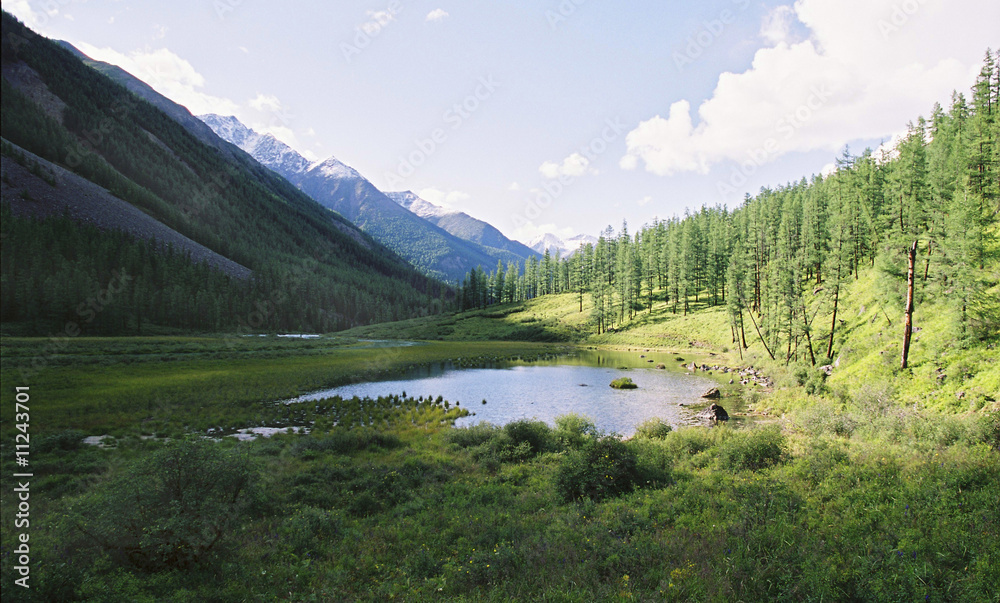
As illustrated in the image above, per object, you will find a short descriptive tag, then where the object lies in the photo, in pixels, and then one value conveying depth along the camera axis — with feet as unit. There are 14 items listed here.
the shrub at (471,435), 79.82
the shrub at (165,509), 28.43
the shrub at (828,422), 71.51
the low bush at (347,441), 70.95
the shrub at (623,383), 152.97
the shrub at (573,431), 75.66
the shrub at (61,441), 54.13
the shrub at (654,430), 81.46
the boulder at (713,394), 130.41
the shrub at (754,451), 56.34
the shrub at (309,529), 36.47
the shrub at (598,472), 50.96
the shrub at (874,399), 78.41
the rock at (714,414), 103.05
